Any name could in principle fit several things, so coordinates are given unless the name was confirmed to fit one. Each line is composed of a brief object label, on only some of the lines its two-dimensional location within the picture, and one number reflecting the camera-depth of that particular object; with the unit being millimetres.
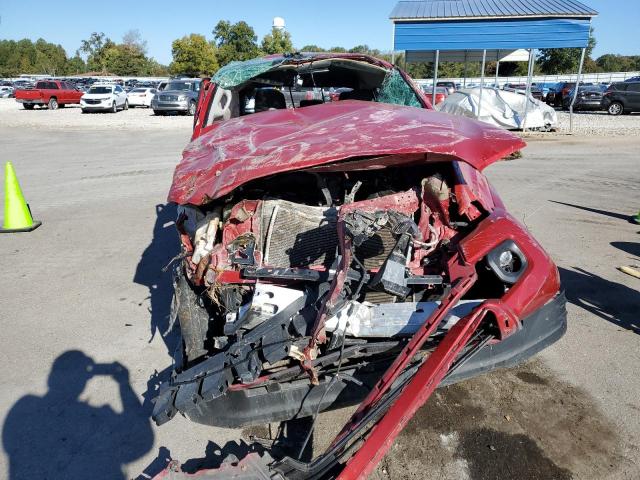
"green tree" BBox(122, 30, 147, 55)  82325
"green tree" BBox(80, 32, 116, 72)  75150
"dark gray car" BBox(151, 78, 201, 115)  22172
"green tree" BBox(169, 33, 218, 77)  52562
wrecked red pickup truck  2037
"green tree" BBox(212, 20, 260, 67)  53719
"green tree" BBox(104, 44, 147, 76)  69250
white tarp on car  15820
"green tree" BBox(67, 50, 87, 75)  79456
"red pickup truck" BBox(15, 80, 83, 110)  26062
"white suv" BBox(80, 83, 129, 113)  23609
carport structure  14688
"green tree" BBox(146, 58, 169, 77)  74138
